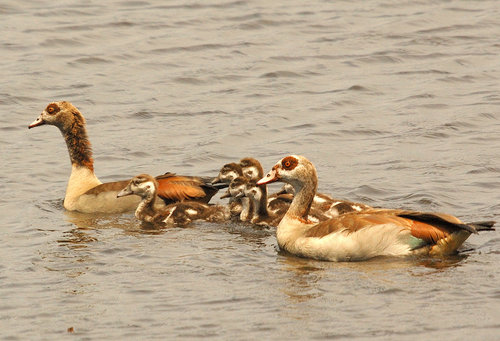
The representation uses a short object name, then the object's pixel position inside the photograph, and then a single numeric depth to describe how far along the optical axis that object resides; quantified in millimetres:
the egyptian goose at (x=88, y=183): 15320
